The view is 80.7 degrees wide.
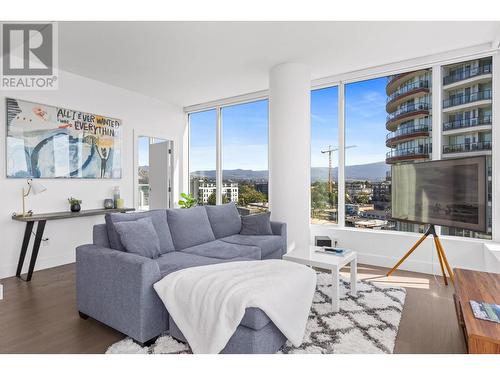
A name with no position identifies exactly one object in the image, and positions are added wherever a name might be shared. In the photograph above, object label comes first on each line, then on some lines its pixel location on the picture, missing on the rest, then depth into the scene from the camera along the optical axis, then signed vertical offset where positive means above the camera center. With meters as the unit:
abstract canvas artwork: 3.71 +0.62
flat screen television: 2.92 -0.06
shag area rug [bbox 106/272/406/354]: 1.99 -1.09
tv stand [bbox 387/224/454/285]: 3.24 -0.66
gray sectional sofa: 1.82 -0.68
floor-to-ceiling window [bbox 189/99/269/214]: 5.49 +0.64
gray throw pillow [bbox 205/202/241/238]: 3.80 -0.43
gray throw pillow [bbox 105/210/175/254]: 2.56 -0.38
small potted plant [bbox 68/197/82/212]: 4.11 -0.25
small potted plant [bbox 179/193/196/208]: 5.75 -0.30
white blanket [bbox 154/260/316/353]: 1.77 -0.72
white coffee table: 2.59 -0.69
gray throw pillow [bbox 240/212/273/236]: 3.88 -0.50
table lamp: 3.62 -0.01
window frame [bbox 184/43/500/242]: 3.46 +1.35
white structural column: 4.04 +0.53
